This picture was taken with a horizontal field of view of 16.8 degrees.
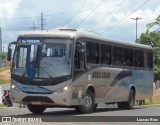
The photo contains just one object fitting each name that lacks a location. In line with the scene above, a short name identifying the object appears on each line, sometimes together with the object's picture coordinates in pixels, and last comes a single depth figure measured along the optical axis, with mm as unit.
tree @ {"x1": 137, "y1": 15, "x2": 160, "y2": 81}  80312
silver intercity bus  20328
